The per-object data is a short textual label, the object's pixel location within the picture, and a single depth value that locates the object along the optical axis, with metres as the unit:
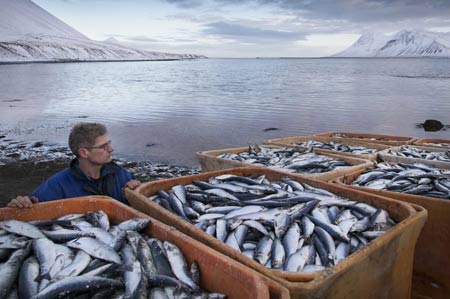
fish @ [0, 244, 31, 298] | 2.06
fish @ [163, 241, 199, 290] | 2.26
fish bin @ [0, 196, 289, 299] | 2.03
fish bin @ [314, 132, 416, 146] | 7.73
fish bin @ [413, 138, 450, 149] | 7.34
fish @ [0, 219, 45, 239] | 2.61
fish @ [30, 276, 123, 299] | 1.93
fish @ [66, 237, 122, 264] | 2.37
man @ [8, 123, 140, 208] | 3.81
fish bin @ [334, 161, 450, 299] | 3.76
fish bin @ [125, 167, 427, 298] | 2.37
